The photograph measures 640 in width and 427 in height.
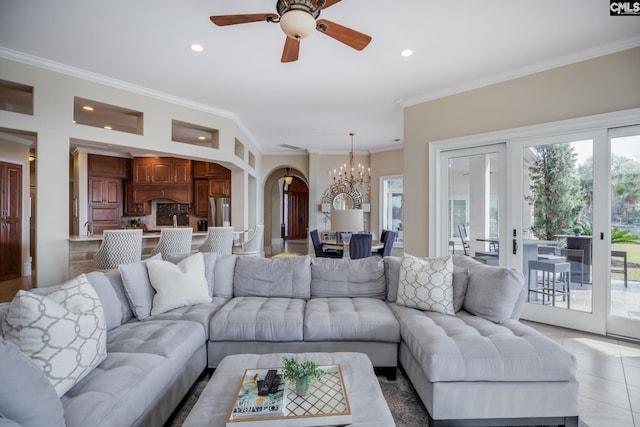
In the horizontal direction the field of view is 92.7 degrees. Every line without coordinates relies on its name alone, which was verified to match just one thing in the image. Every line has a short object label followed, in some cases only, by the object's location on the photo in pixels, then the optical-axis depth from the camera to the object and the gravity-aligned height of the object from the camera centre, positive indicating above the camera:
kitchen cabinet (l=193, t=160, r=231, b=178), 7.43 +1.01
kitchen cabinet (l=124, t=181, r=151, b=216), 7.32 +0.19
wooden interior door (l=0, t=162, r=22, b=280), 5.53 -0.16
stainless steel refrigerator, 7.65 +0.03
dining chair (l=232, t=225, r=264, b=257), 5.38 -0.60
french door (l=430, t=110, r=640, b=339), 3.12 +0.01
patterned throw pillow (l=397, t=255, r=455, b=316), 2.43 -0.60
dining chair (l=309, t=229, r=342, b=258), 5.70 -0.75
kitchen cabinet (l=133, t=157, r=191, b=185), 7.12 +0.98
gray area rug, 1.86 -1.27
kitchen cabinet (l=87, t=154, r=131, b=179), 6.75 +1.05
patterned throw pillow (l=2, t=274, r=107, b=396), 1.33 -0.57
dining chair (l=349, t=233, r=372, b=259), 4.72 -0.52
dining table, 5.04 -0.57
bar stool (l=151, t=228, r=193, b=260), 4.16 -0.40
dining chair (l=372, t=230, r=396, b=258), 5.31 -0.53
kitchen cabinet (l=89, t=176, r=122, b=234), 6.80 +0.21
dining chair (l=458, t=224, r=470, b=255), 4.17 -0.34
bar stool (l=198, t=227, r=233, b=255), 4.59 -0.43
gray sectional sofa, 1.38 -0.81
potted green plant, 1.38 -0.75
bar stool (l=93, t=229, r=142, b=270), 3.64 -0.45
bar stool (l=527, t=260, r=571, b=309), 3.44 -0.78
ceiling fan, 1.99 +1.35
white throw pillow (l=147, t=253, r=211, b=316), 2.48 -0.61
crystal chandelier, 8.09 +0.87
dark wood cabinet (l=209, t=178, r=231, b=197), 7.49 +0.62
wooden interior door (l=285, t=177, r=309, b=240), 13.67 +0.15
